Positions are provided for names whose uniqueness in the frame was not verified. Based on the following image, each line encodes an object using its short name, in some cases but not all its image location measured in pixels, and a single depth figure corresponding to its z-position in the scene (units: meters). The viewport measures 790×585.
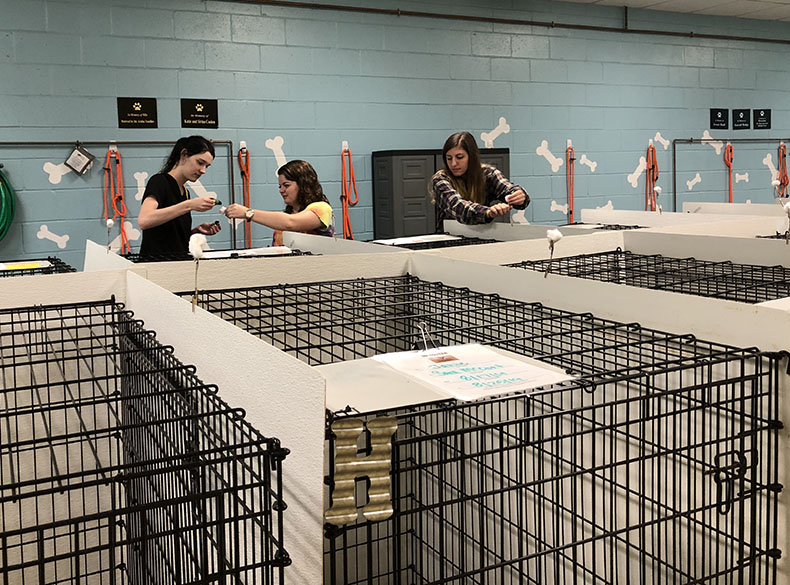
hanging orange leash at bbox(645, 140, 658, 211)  7.23
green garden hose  4.90
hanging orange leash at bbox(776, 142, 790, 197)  8.08
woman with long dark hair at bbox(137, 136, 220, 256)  3.36
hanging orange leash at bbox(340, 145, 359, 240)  5.91
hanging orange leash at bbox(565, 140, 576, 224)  6.82
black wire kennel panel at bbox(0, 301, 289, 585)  1.06
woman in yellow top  3.36
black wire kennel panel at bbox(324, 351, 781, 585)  1.40
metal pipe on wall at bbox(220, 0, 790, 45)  5.65
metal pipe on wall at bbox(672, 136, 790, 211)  7.37
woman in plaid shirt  3.76
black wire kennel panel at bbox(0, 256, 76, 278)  2.78
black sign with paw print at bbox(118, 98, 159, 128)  5.21
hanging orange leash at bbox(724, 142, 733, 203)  7.68
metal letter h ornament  1.08
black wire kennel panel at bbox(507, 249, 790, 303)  2.23
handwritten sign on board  1.32
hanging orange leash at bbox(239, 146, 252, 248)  5.59
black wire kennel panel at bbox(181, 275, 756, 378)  1.70
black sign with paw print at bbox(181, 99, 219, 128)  5.39
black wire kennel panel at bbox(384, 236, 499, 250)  3.18
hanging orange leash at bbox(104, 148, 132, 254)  5.20
